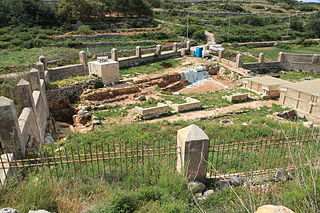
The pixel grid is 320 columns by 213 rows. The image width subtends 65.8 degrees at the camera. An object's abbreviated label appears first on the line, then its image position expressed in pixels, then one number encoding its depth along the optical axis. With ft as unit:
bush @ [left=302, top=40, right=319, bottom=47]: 155.45
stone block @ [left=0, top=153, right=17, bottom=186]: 18.65
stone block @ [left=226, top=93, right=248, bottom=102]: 62.34
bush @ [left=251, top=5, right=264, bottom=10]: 326.44
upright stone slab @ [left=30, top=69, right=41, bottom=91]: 42.43
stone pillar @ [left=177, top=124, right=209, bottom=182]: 19.27
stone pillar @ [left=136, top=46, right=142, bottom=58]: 87.33
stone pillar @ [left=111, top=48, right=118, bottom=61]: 80.84
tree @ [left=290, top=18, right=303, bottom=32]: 203.72
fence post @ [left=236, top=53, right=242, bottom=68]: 90.01
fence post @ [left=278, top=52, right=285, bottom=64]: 101.70
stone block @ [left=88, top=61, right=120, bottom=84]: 67.67
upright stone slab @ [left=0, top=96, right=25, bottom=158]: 25.23
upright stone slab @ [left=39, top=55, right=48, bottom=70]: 66.51
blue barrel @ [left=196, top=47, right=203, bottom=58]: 102.55
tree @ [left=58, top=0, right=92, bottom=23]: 167.63
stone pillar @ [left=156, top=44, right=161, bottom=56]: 93.94
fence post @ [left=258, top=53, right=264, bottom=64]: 97.19
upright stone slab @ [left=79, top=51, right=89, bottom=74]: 72.23
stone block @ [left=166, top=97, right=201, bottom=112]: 54.85
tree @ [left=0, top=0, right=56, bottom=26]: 163.32
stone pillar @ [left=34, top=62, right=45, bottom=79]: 57.84
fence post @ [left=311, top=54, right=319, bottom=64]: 97.91
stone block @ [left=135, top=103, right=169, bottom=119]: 51.06
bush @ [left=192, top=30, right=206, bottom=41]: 146.92
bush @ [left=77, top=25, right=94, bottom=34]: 151.46
